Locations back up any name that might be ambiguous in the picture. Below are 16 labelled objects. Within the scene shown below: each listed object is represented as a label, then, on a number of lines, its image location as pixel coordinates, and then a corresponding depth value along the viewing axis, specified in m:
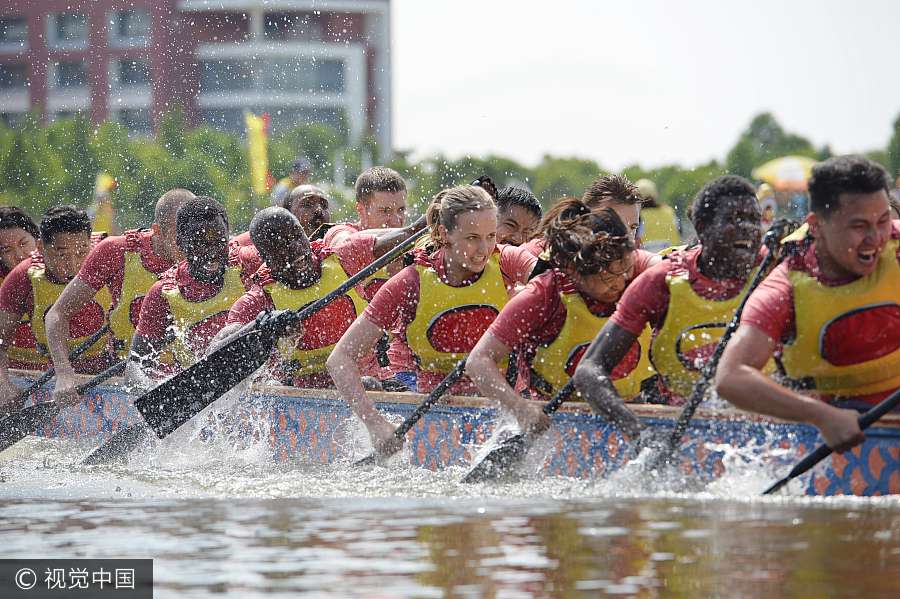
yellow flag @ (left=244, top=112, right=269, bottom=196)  47.30
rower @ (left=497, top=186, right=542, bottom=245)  14.91
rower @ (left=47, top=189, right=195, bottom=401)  16.85
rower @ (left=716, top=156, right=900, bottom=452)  9.42
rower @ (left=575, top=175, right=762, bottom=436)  10.68
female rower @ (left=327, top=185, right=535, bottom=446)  12.43
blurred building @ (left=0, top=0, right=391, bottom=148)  127.96
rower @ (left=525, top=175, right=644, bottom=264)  13.32
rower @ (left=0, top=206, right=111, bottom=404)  17.65
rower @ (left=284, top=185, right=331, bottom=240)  17.36
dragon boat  9.74
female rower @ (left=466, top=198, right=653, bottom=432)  11.21
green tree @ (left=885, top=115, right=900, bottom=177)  90.72
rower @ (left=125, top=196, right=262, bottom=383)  15.54
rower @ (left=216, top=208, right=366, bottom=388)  14.56
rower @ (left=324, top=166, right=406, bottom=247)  15.97
